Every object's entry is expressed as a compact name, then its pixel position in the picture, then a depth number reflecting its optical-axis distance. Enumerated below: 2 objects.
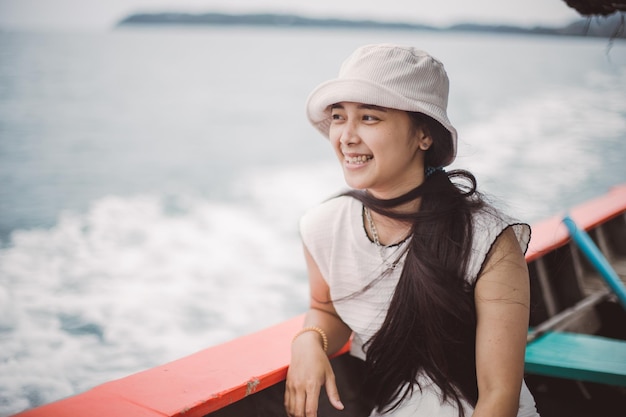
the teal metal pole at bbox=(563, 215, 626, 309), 2.38
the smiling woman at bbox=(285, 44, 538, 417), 1.27
